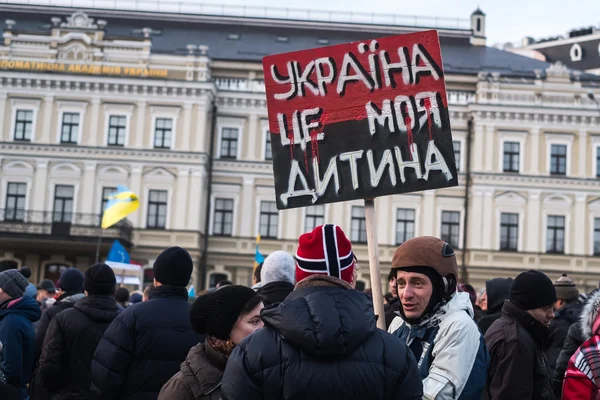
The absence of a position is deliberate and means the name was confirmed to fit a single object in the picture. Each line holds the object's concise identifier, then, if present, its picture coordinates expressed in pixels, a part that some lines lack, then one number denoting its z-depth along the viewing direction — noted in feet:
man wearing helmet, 12.73
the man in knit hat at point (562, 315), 24.38
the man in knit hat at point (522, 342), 15.93
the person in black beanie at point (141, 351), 16.55
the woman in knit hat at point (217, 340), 12.82
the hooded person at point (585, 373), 12.57
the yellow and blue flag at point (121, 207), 83.87
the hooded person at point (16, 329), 19.95
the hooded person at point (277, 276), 19.83
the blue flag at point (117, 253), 72.02
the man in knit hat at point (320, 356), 9.82
